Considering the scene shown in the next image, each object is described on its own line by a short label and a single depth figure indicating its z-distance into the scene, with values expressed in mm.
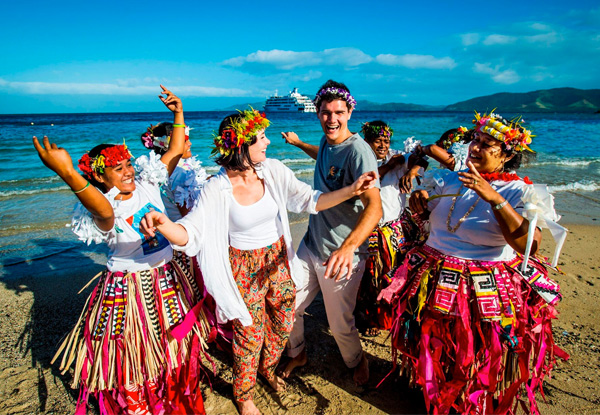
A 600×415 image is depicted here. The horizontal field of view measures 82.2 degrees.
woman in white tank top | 2232
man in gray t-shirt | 2604
